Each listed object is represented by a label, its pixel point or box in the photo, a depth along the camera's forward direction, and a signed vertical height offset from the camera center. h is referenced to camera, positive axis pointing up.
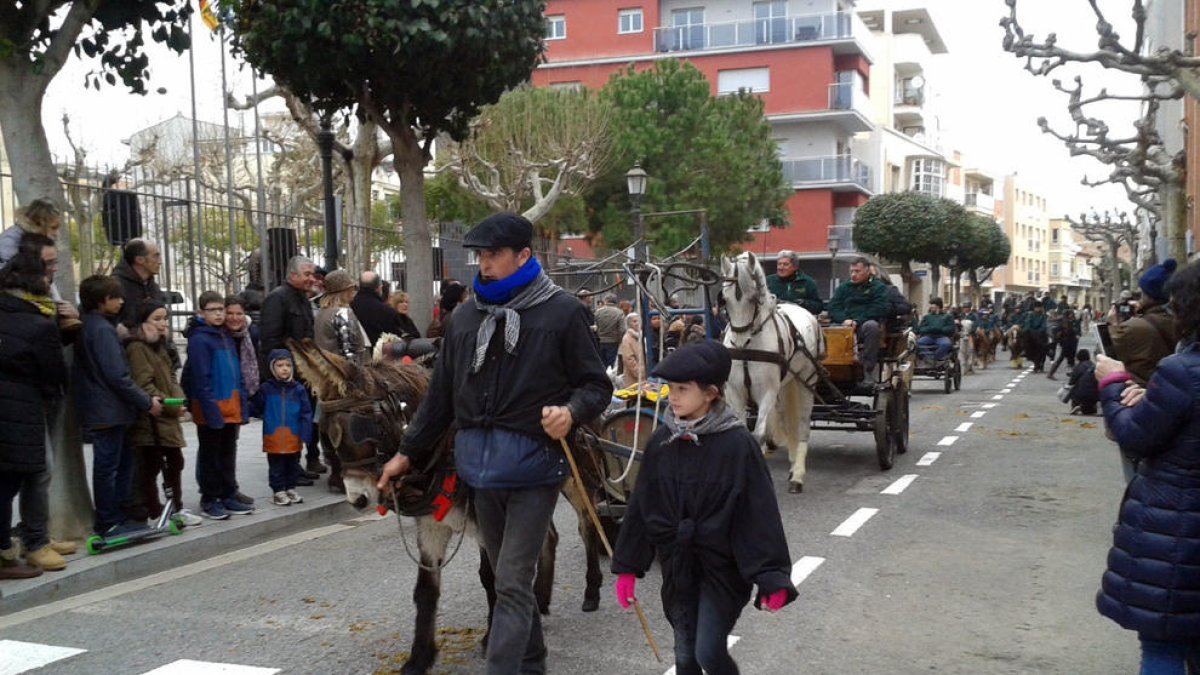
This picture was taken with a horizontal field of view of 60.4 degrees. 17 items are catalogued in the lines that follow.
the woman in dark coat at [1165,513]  3.46 -0.85
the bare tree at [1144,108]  13.95 +2.66
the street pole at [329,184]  11.84 +1.15
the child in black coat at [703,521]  3.61 -0.87
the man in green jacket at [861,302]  11.00 -0.34
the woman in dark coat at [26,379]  6.29 -0.57
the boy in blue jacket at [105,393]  7.12 -0.74
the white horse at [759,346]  9.00 -0.65
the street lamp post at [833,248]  34.41 +0.78
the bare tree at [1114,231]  47.94 +1.67
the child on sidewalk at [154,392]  7.59 -0.80
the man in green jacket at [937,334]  20.70 -1.33
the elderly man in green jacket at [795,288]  10.76 -0.16
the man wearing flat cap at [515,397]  4.02 -0.48
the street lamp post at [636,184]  19.67 +1.77
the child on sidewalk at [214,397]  8.09 -0.89
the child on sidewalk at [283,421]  8.77 -1.18
